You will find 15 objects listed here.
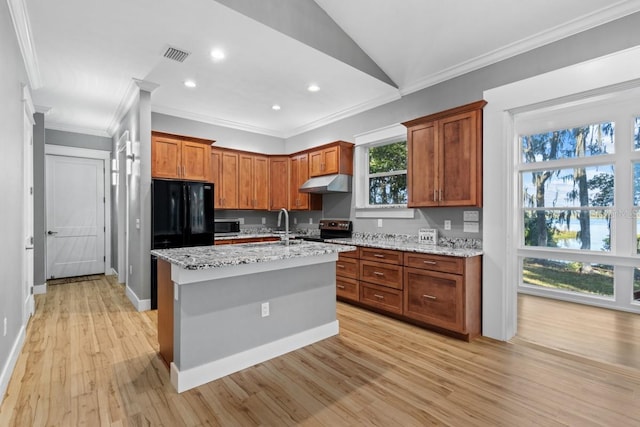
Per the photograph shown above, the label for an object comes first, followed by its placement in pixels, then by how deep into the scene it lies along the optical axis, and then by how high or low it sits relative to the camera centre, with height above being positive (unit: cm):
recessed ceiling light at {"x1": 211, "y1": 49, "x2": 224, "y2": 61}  323 +167
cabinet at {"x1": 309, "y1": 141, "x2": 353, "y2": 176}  496 +88
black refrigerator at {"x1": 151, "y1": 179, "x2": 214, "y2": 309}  413 -3
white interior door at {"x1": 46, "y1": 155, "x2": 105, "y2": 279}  585 -6
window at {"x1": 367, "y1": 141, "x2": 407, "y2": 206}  457 +59
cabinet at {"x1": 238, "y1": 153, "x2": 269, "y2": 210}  568 +58
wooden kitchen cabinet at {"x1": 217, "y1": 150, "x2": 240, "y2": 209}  543 +56
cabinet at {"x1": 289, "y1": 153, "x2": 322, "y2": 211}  560 +48
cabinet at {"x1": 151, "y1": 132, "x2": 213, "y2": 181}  448 +83
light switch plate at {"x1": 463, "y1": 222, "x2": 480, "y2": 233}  349 -16
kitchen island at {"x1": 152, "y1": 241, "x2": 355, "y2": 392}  230 -78
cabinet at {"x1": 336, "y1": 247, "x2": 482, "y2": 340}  314 -84
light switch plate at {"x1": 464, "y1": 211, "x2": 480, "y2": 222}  348 -4
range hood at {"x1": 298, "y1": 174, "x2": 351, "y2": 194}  488 +45
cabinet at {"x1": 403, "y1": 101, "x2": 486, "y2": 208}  329 +62
